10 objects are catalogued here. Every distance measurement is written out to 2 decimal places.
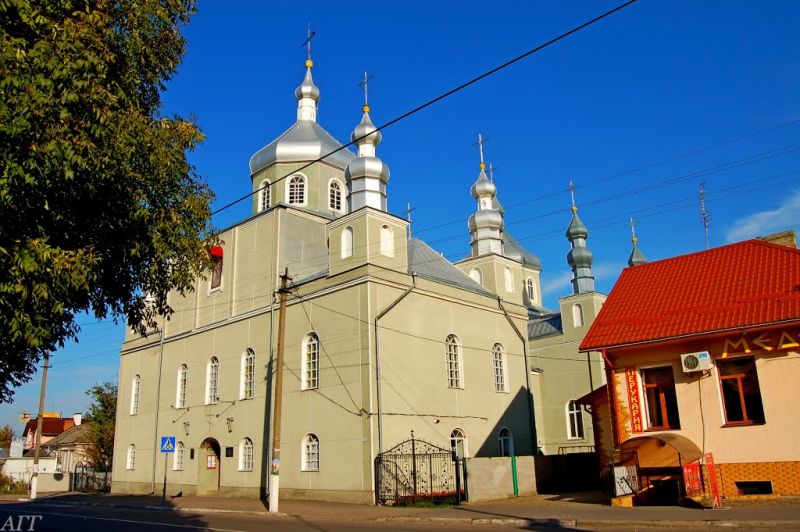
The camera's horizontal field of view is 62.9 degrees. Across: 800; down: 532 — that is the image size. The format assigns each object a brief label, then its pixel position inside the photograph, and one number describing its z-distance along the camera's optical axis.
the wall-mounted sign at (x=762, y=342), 14.40
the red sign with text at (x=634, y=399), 16.42
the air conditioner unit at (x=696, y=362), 15.18
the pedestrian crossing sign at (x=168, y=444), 20.64
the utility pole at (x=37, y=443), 29.02
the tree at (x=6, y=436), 65.25
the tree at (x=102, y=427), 38.72
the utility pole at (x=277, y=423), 17.84
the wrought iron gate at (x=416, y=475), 19.19
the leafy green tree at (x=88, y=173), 6.62
